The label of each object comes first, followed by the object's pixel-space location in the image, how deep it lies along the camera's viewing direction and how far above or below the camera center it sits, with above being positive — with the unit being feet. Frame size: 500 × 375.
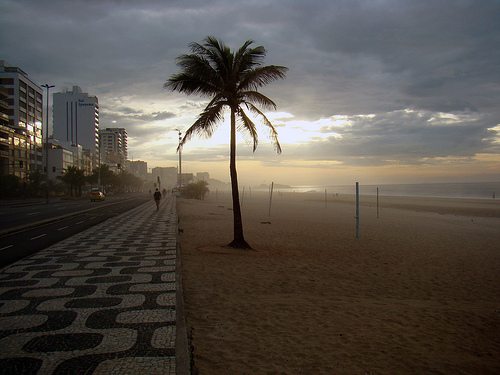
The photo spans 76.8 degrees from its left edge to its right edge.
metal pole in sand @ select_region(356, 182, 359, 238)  46.33 -4.59
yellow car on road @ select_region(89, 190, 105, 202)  153.63 -3.44
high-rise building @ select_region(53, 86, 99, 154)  449.48 +101.45
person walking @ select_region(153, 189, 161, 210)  91.79 -1.99
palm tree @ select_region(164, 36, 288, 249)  36.60 +12.92
